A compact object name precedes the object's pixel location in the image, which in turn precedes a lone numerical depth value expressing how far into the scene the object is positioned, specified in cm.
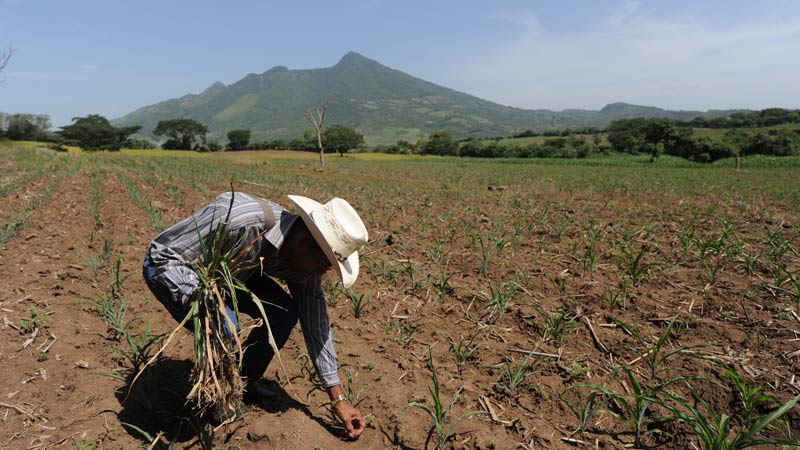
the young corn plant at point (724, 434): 168
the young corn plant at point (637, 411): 223
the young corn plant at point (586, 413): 241
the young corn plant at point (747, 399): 212
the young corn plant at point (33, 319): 318
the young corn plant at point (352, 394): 263
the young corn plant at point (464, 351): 310
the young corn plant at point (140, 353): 246
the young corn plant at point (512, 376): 277
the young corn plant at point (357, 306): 382
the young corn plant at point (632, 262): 419
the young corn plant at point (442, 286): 423
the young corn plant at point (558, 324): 334
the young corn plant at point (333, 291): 413
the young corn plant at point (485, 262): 475
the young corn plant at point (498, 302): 377
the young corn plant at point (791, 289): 343
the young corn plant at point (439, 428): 227
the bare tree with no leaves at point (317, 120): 2959
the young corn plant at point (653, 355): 271
